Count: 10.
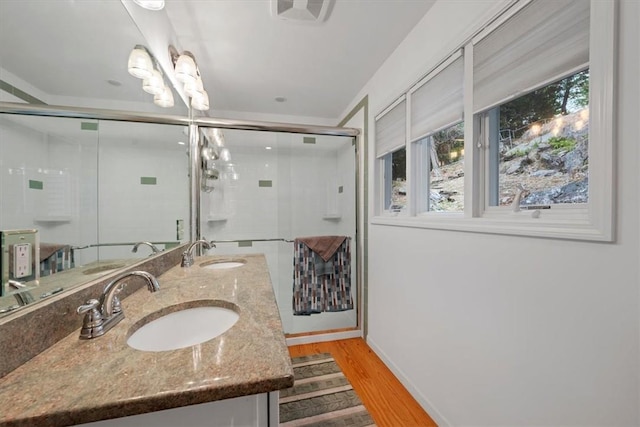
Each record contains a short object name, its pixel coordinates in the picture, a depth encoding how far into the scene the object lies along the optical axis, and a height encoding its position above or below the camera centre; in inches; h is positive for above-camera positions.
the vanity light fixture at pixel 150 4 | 42.8 +36.3
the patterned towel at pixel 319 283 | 91.0 -26.7
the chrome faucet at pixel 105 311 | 24.5 -10.5
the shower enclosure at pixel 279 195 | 103.0 +7.3
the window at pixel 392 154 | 70.2 +18.5
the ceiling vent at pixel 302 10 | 52.7 +44.5
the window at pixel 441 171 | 54.2 +10.1
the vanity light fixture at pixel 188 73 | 58.4 +33.2
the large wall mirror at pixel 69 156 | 20.9 +6.4
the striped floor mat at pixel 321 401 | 54.8 -46.2
